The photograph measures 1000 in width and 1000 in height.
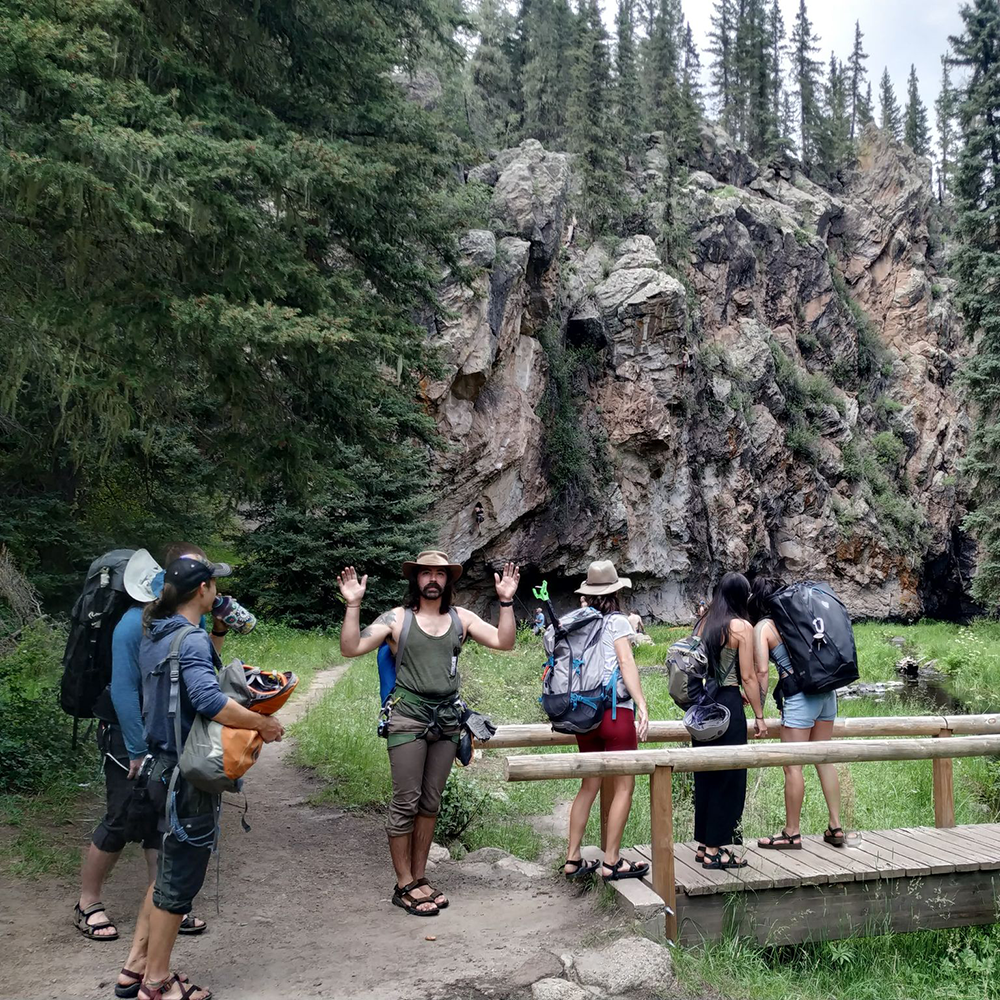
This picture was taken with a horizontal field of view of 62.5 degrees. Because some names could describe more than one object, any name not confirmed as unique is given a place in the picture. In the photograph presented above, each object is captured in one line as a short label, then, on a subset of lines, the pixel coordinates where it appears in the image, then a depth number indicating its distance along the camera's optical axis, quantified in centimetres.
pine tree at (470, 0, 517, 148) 4343
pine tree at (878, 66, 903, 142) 6644
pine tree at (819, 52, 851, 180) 5366
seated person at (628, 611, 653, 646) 2232
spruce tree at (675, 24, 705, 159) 4516
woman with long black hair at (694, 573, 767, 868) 520
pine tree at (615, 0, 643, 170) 4259
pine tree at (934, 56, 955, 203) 6398
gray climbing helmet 529
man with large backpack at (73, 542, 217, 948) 408
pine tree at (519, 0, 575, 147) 4209
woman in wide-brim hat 499
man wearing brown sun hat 475
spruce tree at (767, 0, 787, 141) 5744
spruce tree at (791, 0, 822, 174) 5469
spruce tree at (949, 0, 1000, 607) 2031
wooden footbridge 489
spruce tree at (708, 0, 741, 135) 5606
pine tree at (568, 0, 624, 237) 3641
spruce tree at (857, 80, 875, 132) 6279
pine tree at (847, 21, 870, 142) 7038
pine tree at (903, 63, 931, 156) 6594
